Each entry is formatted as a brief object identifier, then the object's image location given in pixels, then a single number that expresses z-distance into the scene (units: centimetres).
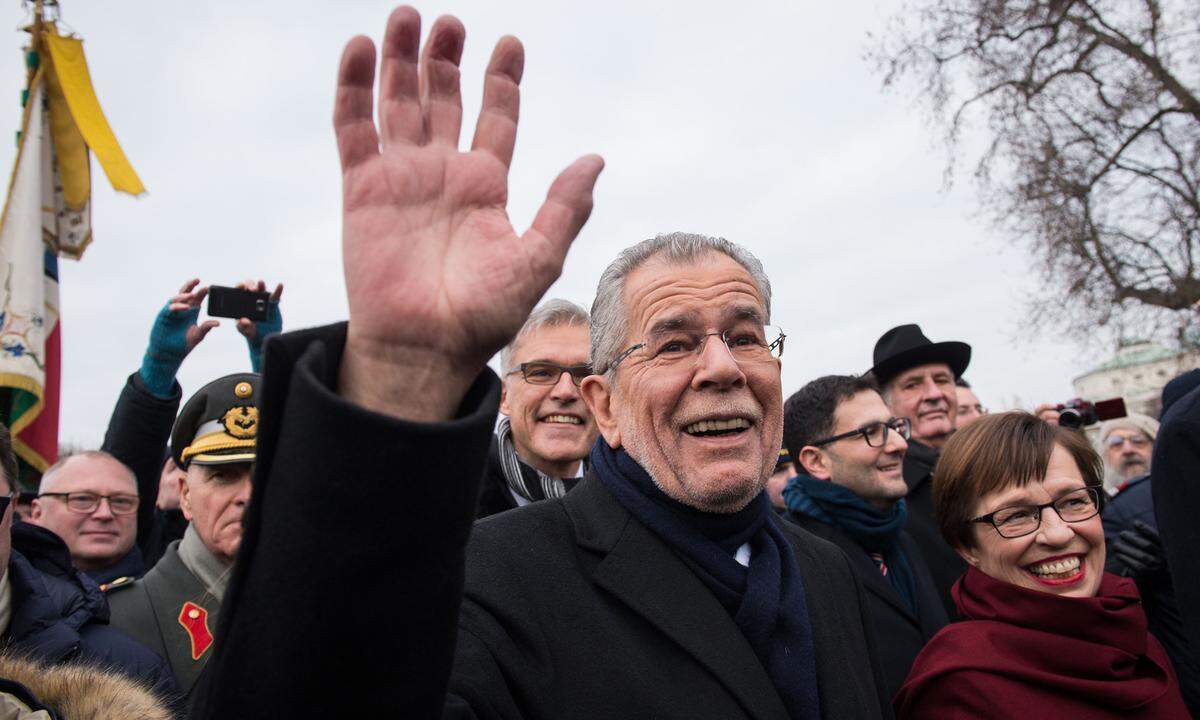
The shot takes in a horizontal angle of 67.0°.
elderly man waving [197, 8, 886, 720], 96
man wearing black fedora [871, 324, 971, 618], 486
